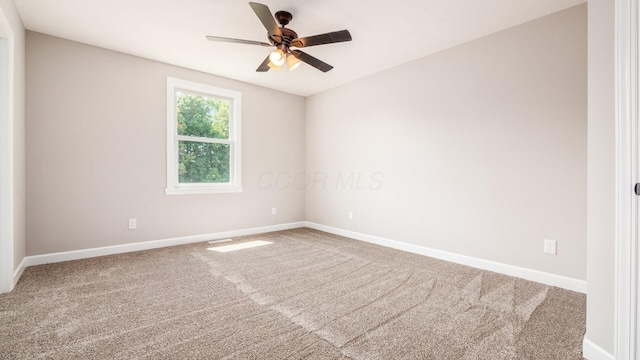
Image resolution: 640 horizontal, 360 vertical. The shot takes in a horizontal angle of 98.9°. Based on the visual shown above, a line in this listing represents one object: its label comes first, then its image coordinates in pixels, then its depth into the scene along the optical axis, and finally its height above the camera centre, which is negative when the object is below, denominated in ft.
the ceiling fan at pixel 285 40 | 7.17 +4.05
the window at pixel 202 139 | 12.44 +1.99
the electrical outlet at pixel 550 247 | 8.19 -2.03
